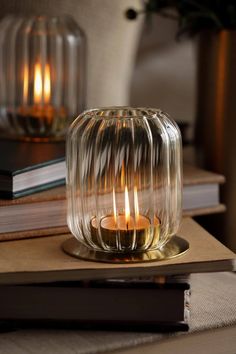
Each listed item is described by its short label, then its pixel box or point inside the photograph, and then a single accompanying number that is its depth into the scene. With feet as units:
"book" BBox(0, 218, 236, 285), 2.96
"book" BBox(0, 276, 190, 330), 3.01
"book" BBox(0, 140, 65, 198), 3.23
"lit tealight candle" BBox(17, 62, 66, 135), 3.87
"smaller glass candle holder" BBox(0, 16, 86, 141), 3.93
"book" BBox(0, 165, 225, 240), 3.22
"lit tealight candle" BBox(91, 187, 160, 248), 3.05
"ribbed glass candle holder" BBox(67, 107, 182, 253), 3.07
